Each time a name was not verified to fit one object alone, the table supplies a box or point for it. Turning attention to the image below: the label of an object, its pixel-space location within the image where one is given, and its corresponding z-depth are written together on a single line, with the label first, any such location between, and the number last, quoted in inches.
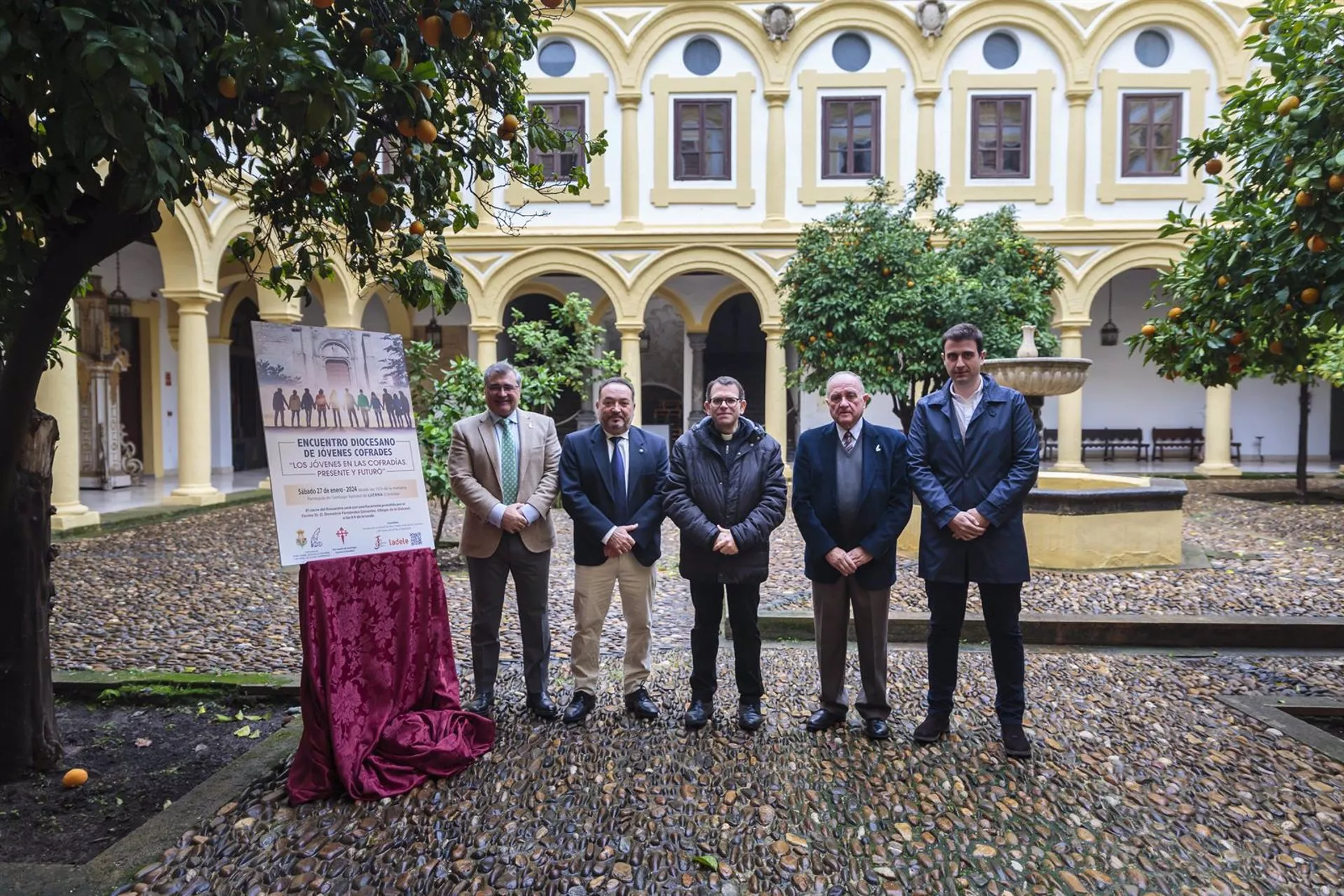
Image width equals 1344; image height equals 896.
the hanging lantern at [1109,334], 724.7
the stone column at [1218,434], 644.1
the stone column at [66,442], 366.6
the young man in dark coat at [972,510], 140.8
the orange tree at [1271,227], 129.0
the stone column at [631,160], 626.8
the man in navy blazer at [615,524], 155.9
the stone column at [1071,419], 635.5
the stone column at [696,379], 734.5
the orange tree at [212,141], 83.3
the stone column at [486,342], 636.7
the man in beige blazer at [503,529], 156.8
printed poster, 123.2
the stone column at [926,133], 619.5
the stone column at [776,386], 621.3
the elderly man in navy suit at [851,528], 146.8
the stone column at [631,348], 631.8
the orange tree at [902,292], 433.1
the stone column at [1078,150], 621.0
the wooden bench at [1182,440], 756.0
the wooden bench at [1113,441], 754.2
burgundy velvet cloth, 126.3
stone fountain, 281.9
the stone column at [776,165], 623.2
